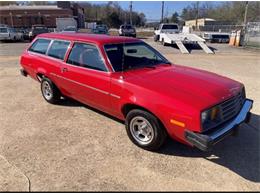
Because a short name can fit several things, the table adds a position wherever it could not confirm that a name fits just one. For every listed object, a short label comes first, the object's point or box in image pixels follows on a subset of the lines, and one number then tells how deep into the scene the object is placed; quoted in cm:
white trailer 1742
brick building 5100
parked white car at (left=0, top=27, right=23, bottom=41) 2505
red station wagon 318
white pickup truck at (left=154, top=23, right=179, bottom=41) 2306
